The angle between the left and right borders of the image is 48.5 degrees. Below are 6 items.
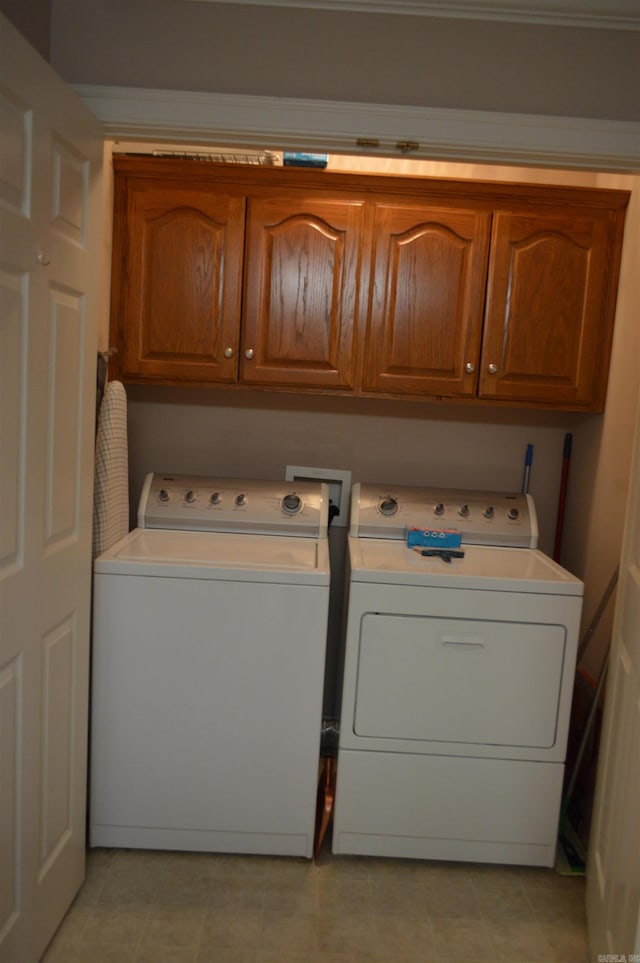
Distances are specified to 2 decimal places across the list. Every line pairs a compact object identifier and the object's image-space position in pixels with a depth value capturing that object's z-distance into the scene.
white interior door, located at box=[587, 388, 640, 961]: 1.51
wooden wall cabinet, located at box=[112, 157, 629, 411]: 2.48
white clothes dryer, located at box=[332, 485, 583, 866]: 2.06
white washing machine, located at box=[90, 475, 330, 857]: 2.04
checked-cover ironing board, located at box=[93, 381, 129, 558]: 2.13
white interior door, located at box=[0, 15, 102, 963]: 1.39
